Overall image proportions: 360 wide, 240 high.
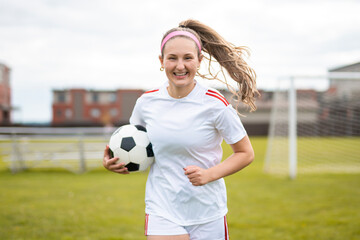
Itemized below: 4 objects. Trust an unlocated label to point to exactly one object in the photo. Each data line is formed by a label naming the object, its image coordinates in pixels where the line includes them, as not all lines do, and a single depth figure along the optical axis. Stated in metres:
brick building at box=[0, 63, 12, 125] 44.12
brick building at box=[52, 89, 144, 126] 56.31
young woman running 2.25
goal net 10.39
